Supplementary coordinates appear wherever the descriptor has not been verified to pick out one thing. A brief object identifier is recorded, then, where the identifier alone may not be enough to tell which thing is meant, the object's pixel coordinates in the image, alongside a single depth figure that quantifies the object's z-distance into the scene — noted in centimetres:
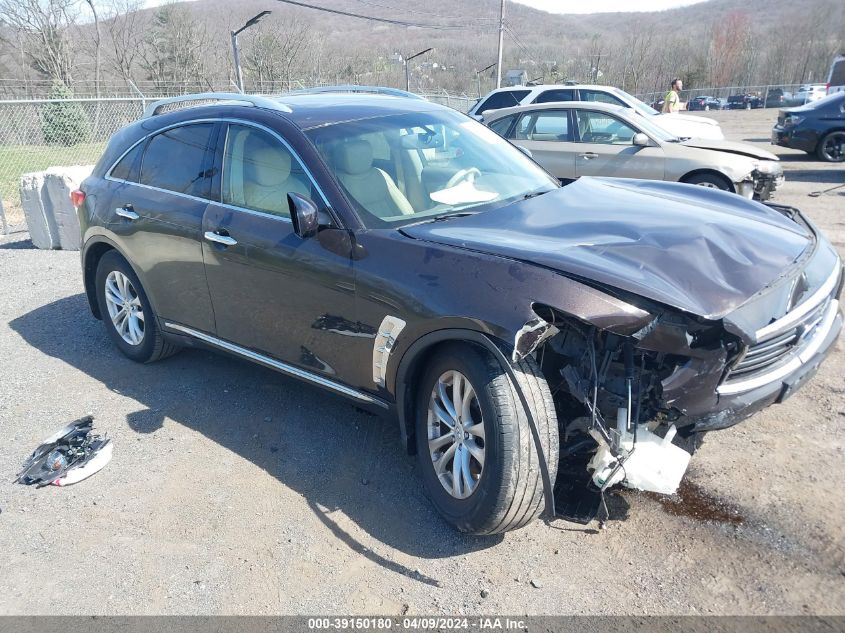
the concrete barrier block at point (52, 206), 830
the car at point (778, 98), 4350
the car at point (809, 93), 3928
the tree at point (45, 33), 3650
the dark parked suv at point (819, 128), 1336
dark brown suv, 257
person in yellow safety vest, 1473
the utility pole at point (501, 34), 3181
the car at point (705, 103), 4679
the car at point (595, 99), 1192
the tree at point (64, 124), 1488
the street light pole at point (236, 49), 1553
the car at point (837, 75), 1969
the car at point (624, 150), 849
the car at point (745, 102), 4612
